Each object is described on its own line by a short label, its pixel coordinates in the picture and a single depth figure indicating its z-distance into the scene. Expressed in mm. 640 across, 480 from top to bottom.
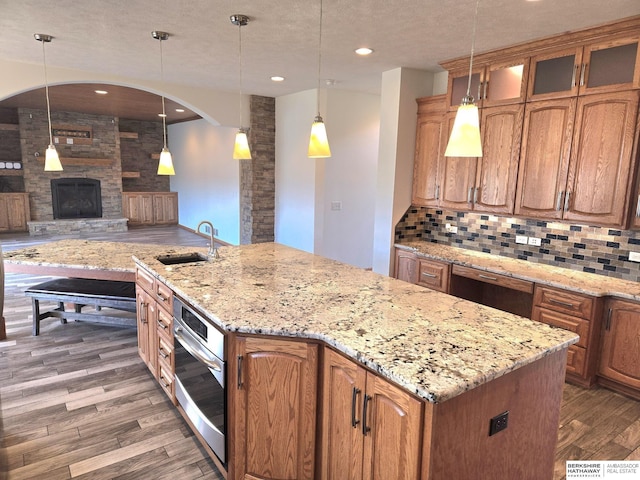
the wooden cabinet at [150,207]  10500
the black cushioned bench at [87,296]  3510
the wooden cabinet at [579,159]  2852
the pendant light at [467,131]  1853
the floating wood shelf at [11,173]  9125
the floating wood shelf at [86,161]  9398
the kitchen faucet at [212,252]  3154
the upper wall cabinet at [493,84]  3393
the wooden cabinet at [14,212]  8938
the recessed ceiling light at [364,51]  3549
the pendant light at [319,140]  2504
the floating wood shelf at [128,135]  10227
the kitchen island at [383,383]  1365
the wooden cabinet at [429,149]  4074
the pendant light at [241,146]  3051
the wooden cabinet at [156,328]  2518
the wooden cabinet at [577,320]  2877
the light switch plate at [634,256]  3051
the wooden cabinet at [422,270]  3820
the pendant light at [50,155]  3340
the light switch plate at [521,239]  3772
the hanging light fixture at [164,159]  3232
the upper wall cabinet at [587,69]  2799
